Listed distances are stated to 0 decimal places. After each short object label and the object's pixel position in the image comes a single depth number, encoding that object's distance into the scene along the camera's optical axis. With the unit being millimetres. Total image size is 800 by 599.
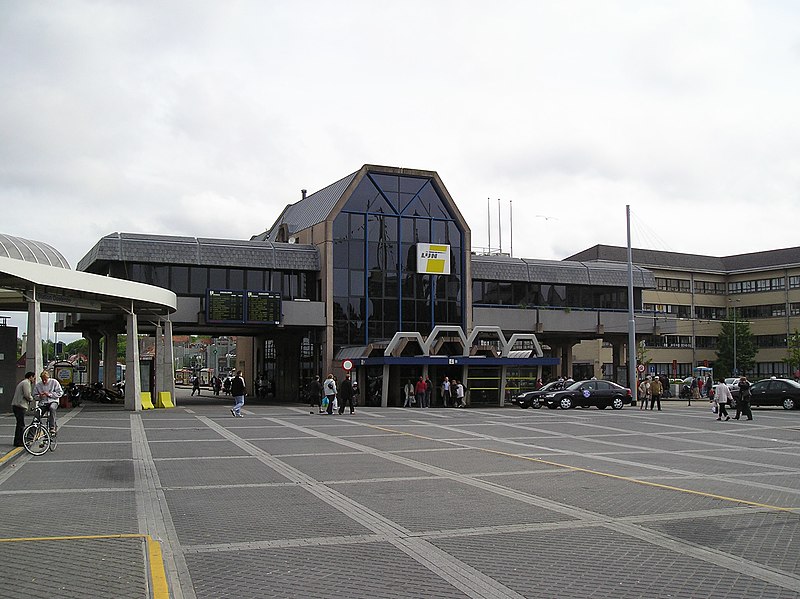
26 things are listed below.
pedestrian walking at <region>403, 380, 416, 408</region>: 42531
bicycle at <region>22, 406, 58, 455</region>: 16547
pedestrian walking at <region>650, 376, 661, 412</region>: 37250
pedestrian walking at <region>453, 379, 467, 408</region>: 41469
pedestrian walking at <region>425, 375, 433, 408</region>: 42225
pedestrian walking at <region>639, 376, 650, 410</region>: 38969
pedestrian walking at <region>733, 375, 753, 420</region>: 29156
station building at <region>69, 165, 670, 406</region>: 44156
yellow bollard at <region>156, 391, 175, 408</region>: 36969
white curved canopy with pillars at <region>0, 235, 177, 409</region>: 26453
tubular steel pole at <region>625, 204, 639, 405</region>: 43406
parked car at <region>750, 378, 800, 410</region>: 38562
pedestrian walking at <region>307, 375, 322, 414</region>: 35303
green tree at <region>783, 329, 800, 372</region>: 72544
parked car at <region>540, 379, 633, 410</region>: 39156
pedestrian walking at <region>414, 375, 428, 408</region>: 41562
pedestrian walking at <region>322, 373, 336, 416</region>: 32812
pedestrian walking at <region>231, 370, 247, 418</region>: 30094
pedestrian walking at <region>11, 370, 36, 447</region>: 16323
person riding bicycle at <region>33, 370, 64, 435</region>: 17497
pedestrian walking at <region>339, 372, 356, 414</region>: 33750
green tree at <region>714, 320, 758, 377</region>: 80625
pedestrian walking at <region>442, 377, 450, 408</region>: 42219
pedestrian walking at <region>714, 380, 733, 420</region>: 29839
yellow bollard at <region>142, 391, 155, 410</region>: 35562
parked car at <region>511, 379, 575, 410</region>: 40906
